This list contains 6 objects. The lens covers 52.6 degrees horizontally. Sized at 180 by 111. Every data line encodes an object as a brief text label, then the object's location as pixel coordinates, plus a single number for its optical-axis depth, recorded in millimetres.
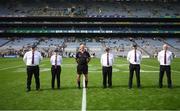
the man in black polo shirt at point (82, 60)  7883
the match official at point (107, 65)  8127
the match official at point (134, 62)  8040
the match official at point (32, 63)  7704
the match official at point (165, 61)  7971
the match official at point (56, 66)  8044
